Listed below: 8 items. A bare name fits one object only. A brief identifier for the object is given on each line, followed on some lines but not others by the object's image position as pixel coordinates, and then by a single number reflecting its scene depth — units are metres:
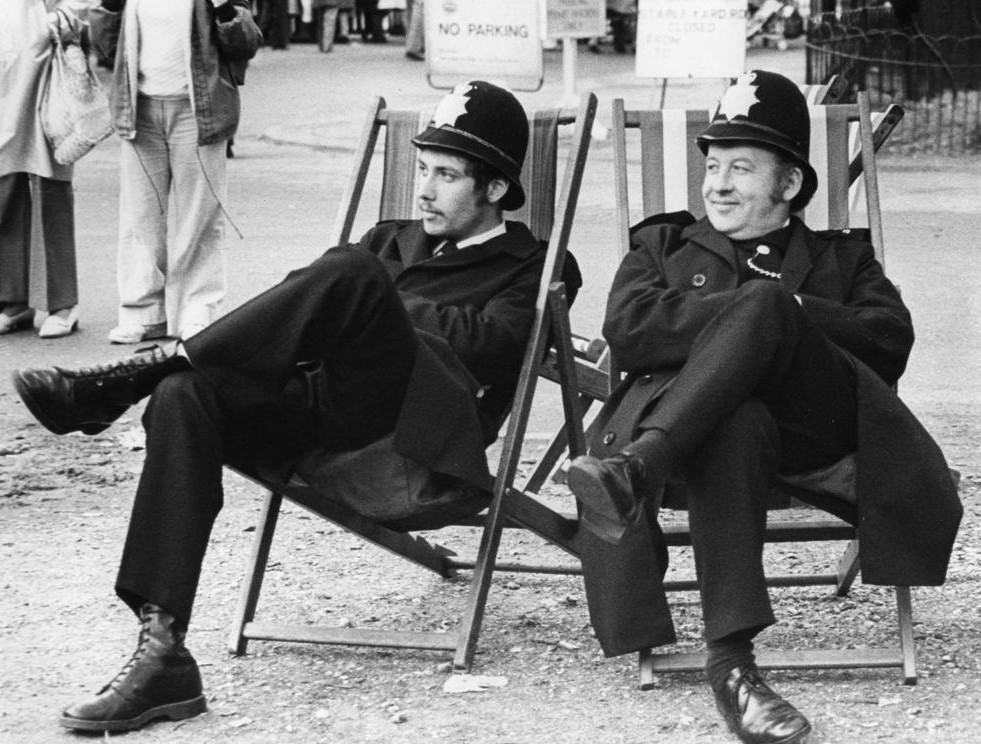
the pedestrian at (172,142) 7.54
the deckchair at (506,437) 4.22
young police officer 3.88
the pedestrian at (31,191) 7.84
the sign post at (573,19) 13.62
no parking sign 10.99
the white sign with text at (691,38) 11.46
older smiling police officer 3.79
